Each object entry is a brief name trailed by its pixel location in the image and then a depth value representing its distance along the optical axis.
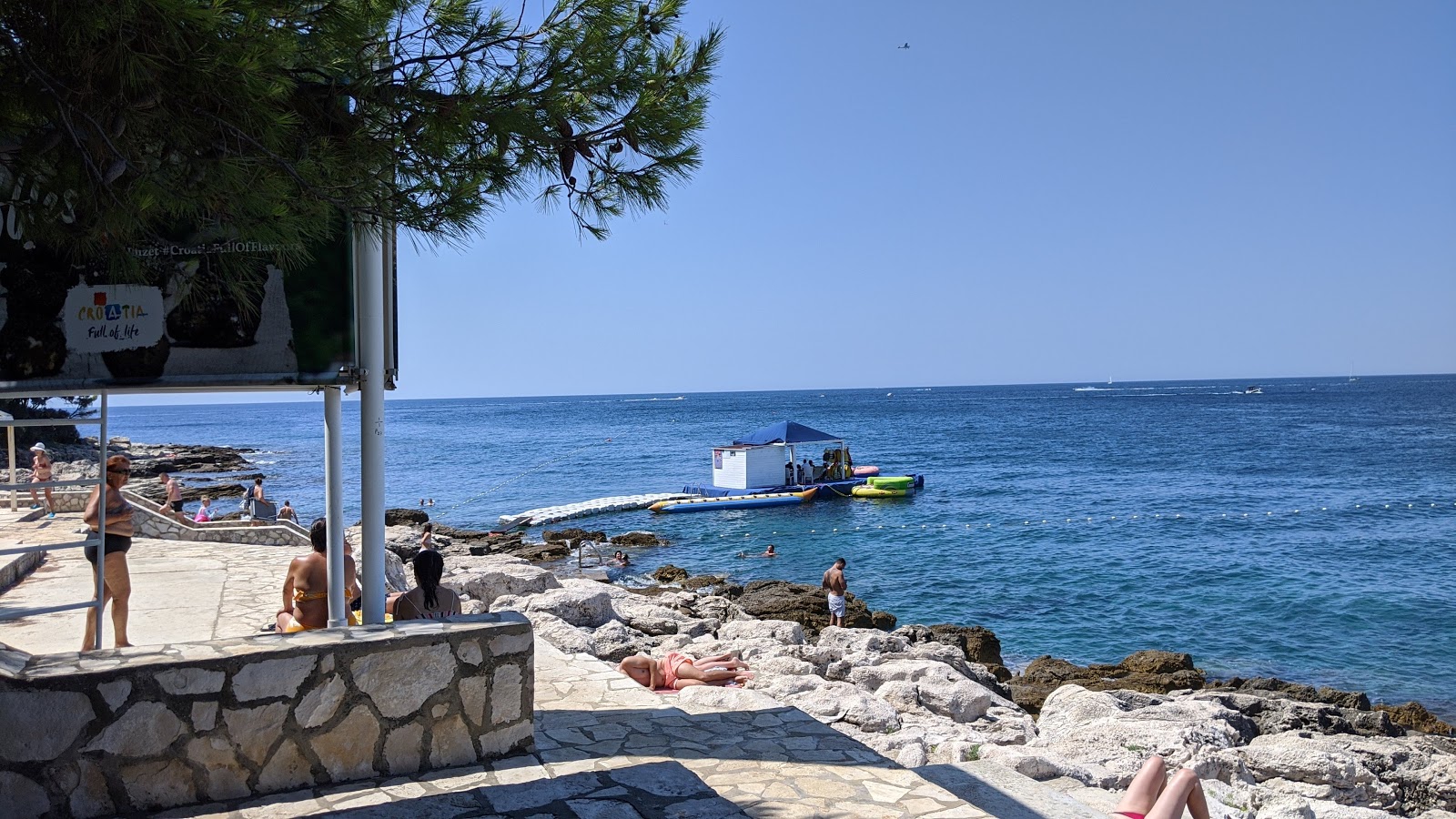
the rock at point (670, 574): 20.48
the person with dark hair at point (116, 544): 6.50
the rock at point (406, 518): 28.48
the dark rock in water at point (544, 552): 23.53
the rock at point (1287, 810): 6.39
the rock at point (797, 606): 15.84
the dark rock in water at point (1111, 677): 12.08
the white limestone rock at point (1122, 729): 7.41
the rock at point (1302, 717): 9.80
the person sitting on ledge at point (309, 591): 6.44
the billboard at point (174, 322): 5.04
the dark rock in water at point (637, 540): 25.66
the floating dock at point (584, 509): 30.00
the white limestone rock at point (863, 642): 11.90
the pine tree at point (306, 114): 2.90
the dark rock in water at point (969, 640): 13.84
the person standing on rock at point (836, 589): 15.16
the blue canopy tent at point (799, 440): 33.91
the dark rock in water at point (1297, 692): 11.23
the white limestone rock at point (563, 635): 9.38
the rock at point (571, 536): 25.97
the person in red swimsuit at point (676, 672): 8.17
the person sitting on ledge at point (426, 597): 6.07
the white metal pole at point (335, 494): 5.82
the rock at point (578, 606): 11.33
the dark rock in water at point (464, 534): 26.75
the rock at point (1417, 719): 11.04
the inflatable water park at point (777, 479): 32.44
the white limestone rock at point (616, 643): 9.95
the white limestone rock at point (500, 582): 13.02
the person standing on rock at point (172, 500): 15.03
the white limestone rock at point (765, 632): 12.45
